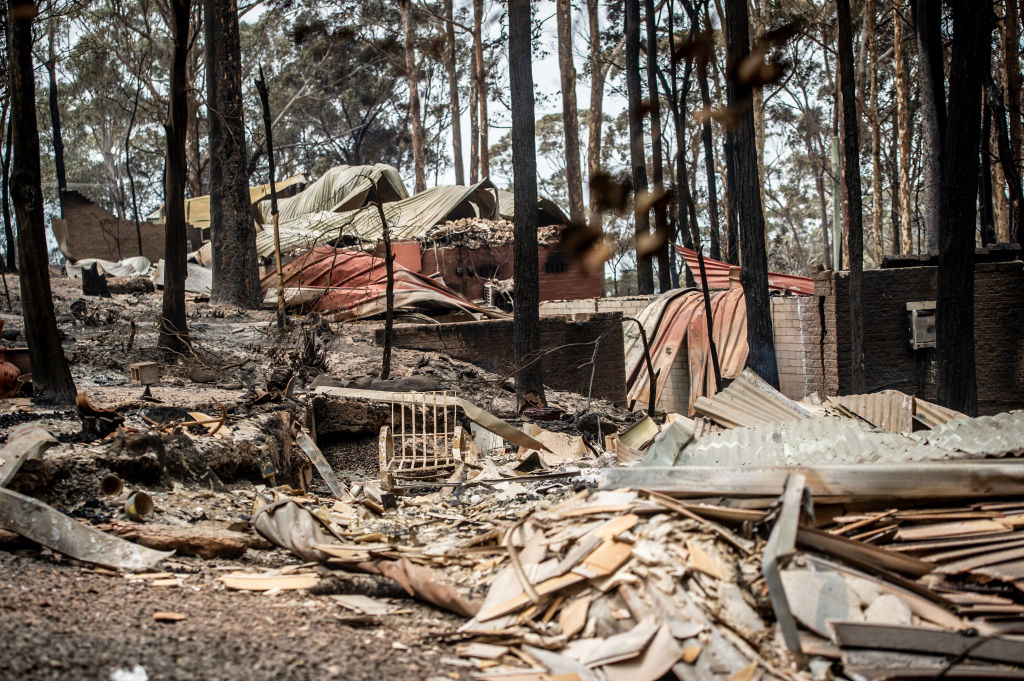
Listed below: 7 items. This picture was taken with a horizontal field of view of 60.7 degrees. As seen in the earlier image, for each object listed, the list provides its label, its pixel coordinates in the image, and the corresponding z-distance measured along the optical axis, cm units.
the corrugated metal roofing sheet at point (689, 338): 1382
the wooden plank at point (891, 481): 405
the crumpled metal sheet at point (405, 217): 1998
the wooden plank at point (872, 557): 373
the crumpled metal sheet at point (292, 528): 466
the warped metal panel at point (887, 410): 639
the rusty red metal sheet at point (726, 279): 1530
